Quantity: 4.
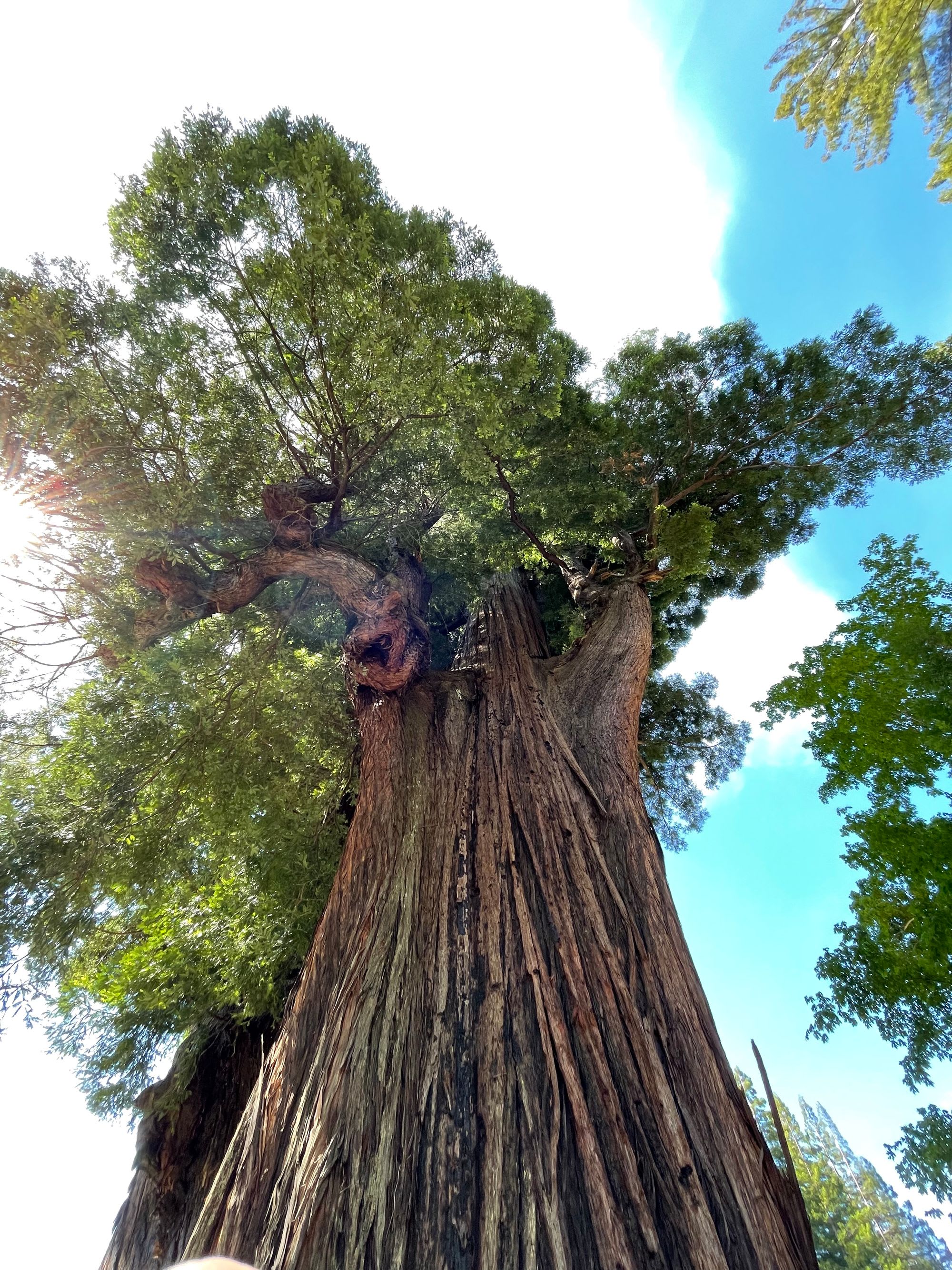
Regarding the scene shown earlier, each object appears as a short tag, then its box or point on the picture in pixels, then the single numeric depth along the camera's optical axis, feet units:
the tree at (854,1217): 58.75
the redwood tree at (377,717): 7.38
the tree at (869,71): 14.25
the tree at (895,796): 16.74
